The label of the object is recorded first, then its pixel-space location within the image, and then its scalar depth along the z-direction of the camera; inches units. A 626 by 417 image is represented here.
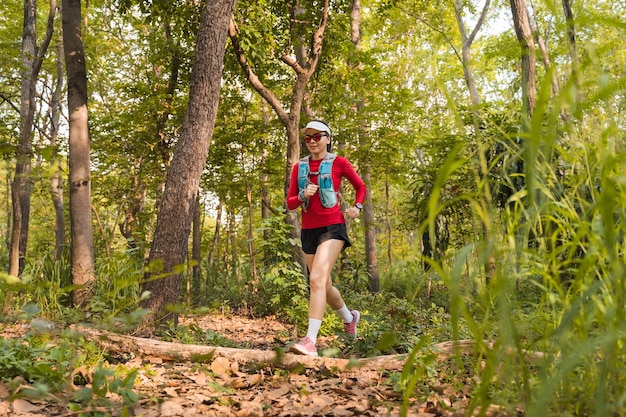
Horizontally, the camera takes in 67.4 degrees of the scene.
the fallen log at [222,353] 118.8
